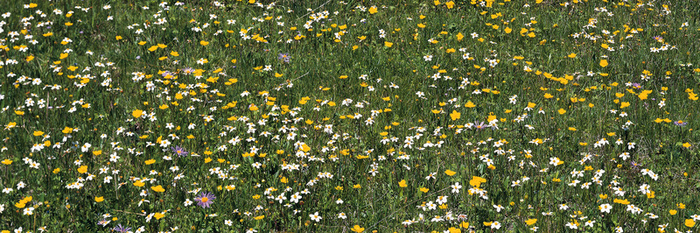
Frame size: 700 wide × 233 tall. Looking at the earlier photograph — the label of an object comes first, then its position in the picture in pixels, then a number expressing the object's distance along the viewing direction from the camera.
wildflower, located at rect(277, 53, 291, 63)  5.80
